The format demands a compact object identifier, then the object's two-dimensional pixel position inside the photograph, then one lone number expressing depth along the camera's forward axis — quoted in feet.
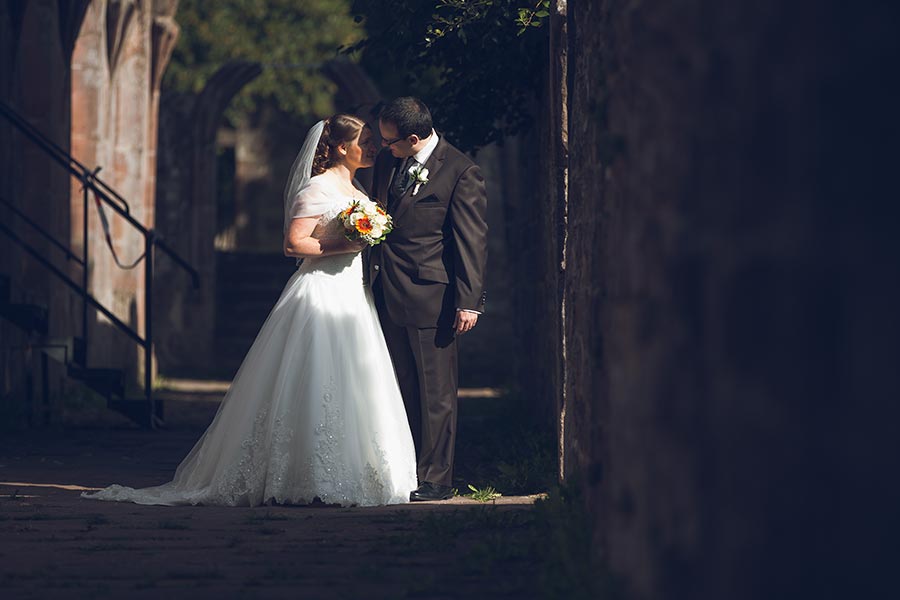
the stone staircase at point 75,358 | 61.94
